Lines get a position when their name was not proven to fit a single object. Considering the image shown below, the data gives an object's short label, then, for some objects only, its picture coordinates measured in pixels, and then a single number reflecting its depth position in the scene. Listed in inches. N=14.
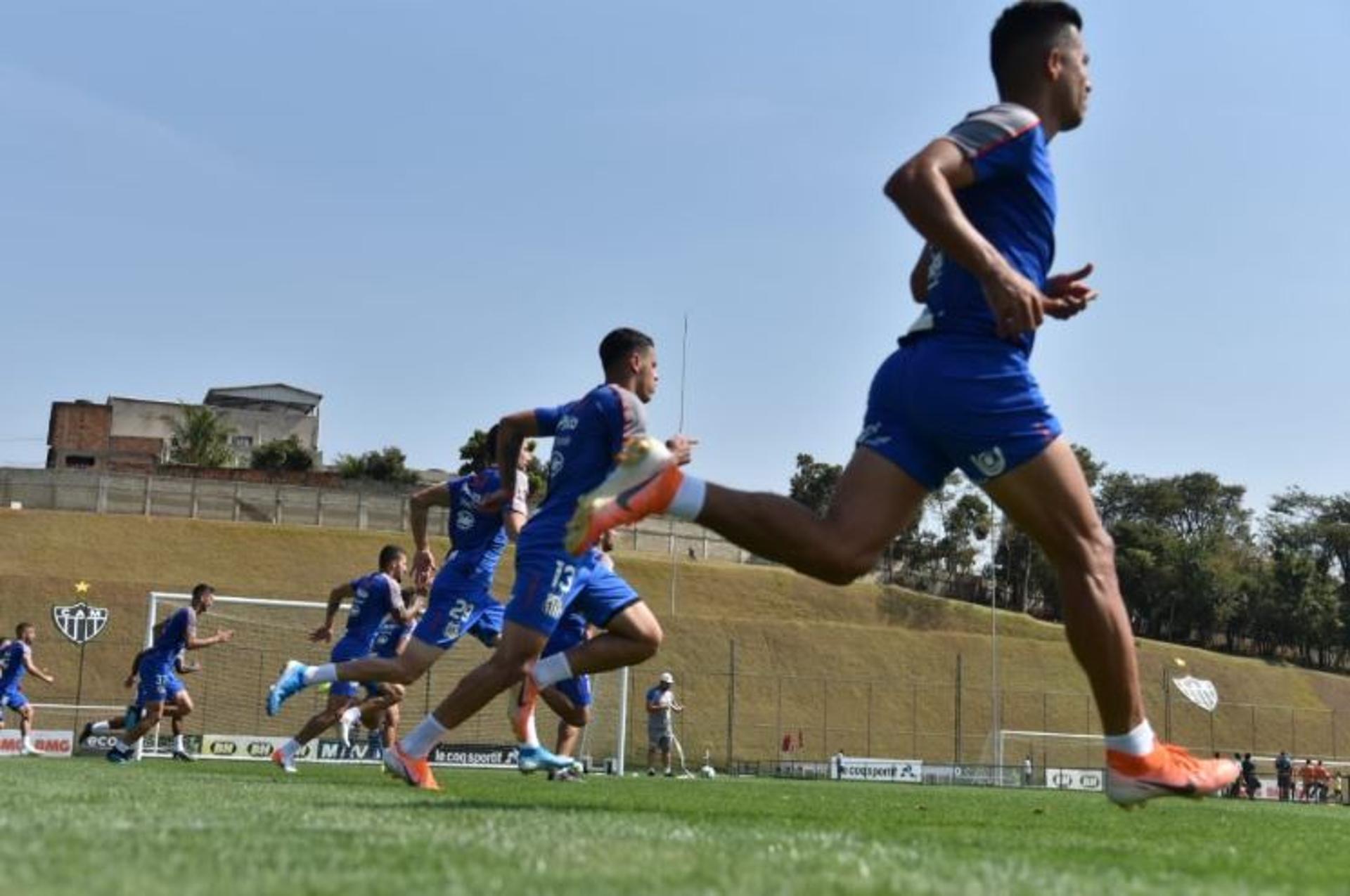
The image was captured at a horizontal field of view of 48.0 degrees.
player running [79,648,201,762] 673.0
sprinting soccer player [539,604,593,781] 393.4
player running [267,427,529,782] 387.9
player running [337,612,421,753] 553.9
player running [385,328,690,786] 282.7
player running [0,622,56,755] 906.1
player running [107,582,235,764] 648.4
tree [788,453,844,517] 3622.0
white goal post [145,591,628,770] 1545.3
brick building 3614.7
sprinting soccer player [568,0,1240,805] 186.9
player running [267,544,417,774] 544.7
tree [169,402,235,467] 3334.2
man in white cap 1104.2
